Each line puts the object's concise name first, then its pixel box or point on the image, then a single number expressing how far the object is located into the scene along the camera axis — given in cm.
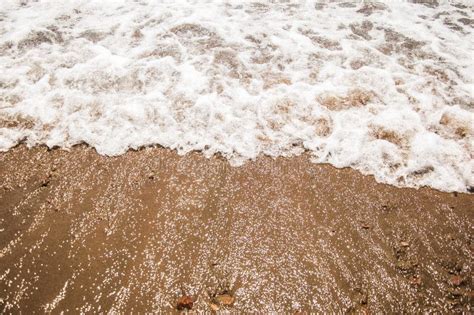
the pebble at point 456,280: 267
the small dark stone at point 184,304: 250
